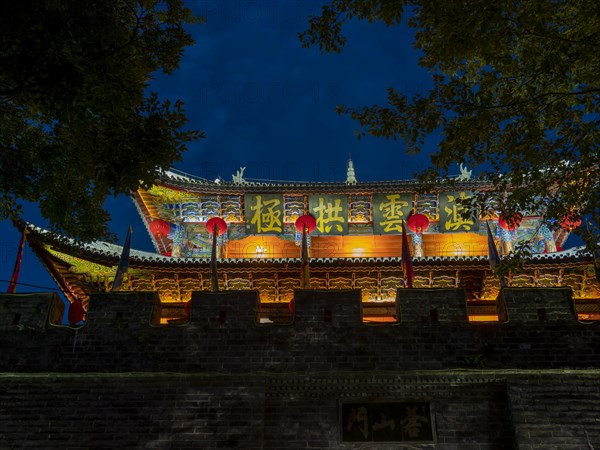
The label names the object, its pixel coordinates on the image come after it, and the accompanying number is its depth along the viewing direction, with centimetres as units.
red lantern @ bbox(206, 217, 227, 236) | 1673
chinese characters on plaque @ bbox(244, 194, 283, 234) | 1695
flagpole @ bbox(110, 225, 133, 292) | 1331
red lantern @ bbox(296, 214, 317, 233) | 1662
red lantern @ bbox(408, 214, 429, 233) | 1656
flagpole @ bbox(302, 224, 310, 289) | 1326
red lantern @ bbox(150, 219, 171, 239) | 1733
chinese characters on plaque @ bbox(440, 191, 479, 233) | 1672
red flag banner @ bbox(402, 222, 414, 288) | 1297
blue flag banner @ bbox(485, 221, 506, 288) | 1315
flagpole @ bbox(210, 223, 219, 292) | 1322
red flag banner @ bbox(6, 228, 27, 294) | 1341
